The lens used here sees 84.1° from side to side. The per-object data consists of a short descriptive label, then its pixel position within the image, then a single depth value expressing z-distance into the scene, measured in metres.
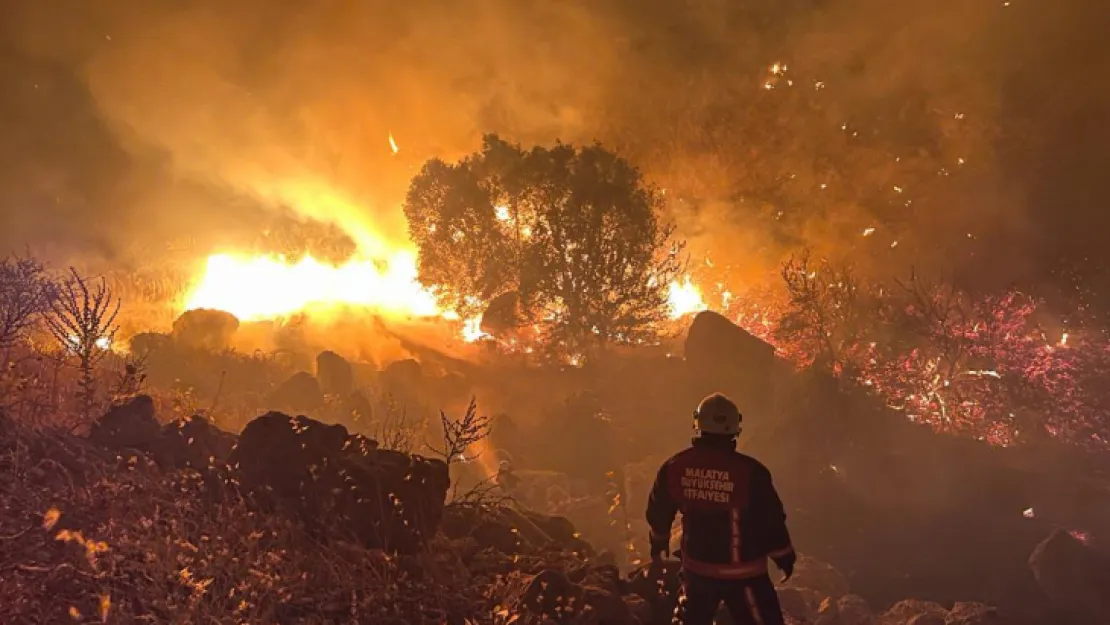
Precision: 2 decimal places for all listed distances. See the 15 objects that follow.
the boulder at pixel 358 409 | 20.56
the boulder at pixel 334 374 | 23.25
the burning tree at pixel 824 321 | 29.17
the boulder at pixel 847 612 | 11.74
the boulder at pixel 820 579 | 13.59
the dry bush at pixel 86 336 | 8.83
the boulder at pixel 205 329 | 26.80
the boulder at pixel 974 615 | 11.12
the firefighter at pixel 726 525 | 5.04
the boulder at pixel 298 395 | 21.11
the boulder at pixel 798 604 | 11.53
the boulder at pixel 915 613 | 11.48
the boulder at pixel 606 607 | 6.39
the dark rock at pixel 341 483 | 6.79
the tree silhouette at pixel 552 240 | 27.47
